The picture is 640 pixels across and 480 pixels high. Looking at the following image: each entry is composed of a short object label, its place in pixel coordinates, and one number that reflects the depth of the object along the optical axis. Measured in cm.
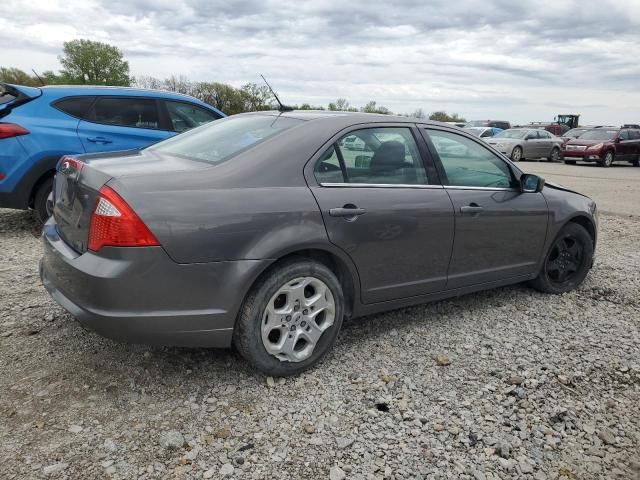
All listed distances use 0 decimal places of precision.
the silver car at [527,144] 2158
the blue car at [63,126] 541
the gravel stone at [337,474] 226
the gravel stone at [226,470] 224
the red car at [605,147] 2122
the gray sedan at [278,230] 253
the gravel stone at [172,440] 239
